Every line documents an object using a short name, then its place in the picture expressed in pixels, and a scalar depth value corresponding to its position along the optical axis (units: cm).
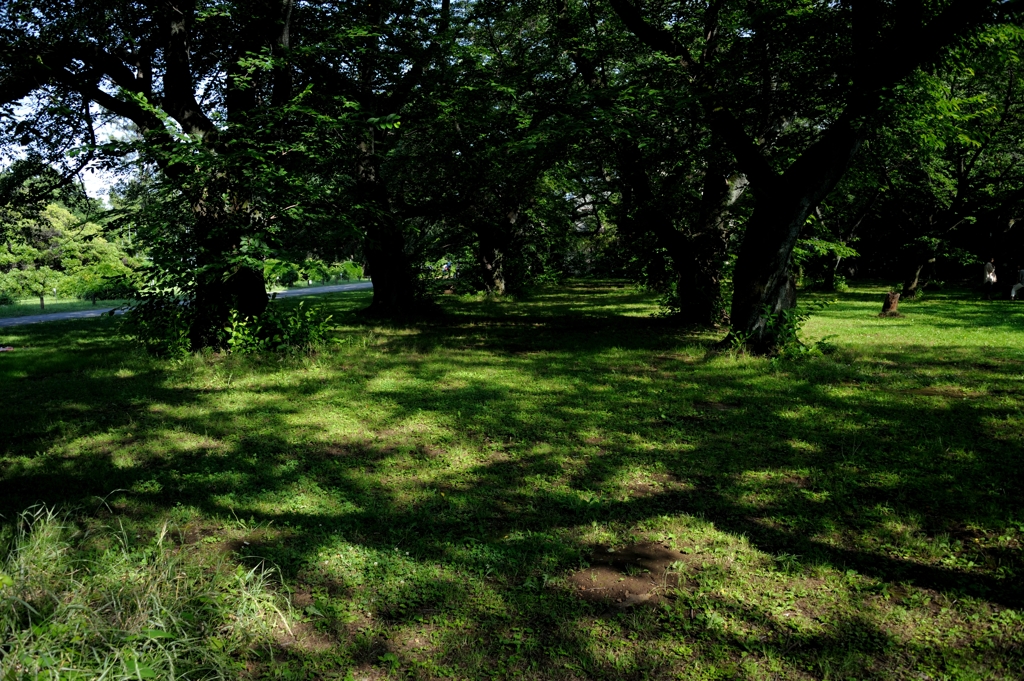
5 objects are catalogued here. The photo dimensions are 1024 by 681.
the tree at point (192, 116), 859
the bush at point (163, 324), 990
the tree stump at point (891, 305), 1563
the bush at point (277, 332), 991
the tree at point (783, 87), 787
